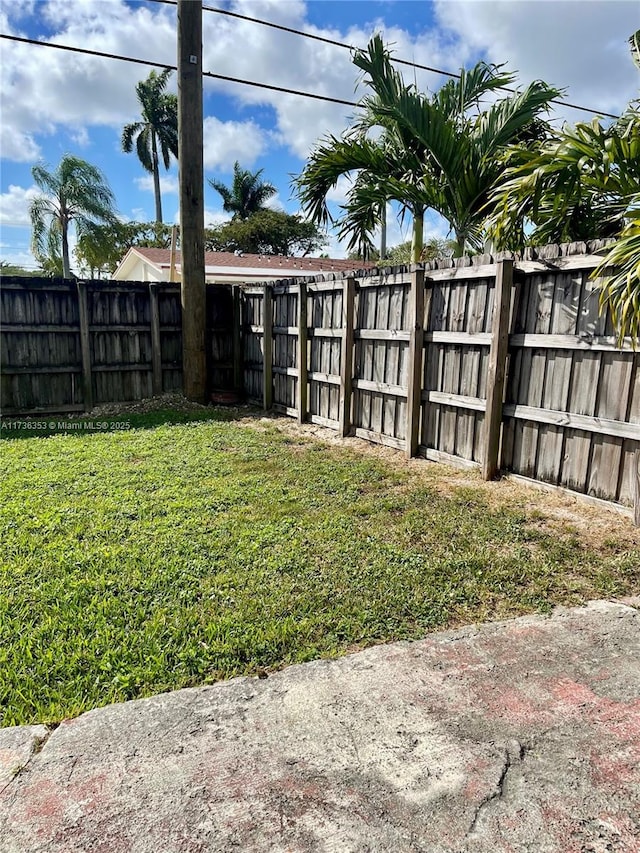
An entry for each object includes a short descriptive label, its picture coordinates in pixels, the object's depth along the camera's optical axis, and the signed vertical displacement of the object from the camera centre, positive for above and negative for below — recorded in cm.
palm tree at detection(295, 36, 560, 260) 589 +201
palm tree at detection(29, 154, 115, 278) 1828 +400
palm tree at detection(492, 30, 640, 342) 325 +106
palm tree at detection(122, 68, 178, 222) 3025 +1103
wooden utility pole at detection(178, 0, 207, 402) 757 +185
